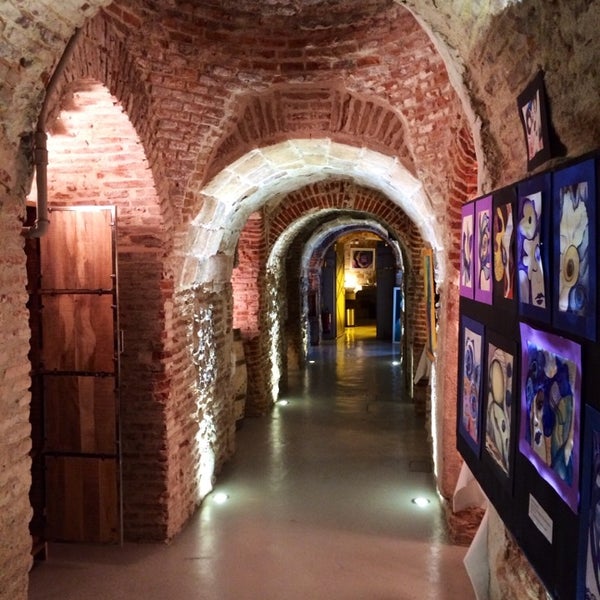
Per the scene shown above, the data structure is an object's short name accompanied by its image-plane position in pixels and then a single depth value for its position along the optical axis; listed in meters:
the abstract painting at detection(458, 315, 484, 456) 2.88
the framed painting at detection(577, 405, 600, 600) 1.66
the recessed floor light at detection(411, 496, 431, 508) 5.91
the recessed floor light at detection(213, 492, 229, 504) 6.05
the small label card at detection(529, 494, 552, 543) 2.03
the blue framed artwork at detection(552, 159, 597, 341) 1.67
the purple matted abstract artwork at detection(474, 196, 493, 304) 2.70
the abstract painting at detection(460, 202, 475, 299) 3.00
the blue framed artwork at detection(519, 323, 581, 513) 1.82
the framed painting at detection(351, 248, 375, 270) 23.03
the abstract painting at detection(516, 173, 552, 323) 2.01
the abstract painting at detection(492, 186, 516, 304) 2.38
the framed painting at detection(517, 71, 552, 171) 2.20
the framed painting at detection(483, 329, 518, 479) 2.41
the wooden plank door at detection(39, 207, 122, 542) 4.68
